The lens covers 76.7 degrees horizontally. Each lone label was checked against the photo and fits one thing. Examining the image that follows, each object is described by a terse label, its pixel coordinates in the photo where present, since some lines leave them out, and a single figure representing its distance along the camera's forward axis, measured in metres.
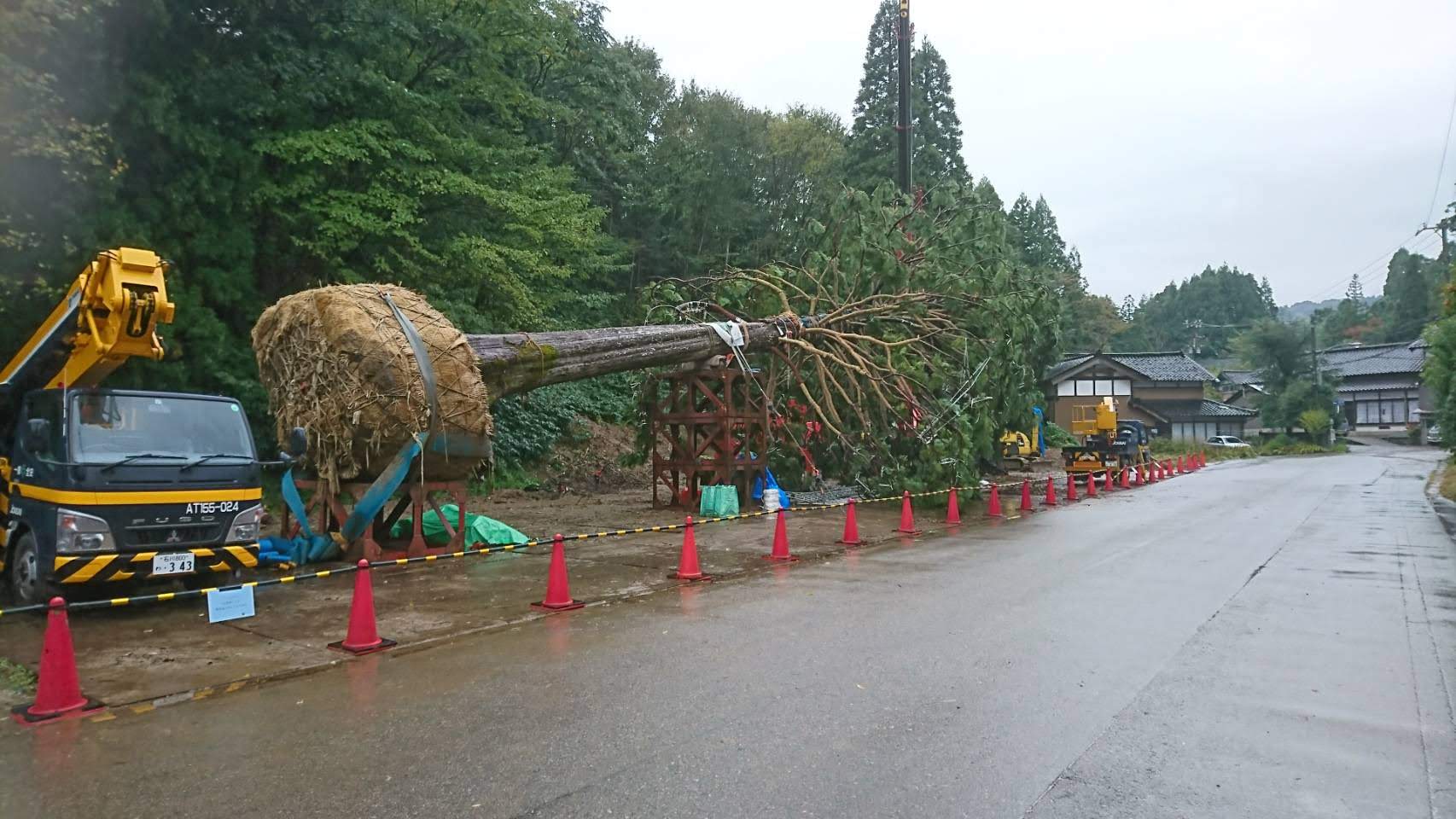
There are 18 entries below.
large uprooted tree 10.47
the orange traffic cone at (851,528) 13.92
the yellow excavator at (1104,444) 30.50
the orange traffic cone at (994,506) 18.17
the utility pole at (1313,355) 55.66
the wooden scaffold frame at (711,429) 17.14
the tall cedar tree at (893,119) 40.50
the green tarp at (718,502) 16.52
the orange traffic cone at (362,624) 7.29
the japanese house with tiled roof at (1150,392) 53.78
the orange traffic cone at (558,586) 8.95
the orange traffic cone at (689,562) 10.59
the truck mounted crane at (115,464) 7.88
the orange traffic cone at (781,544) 12.12
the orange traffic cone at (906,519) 15.45
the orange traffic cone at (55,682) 5.68
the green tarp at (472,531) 12.35
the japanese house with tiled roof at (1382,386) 64.06
